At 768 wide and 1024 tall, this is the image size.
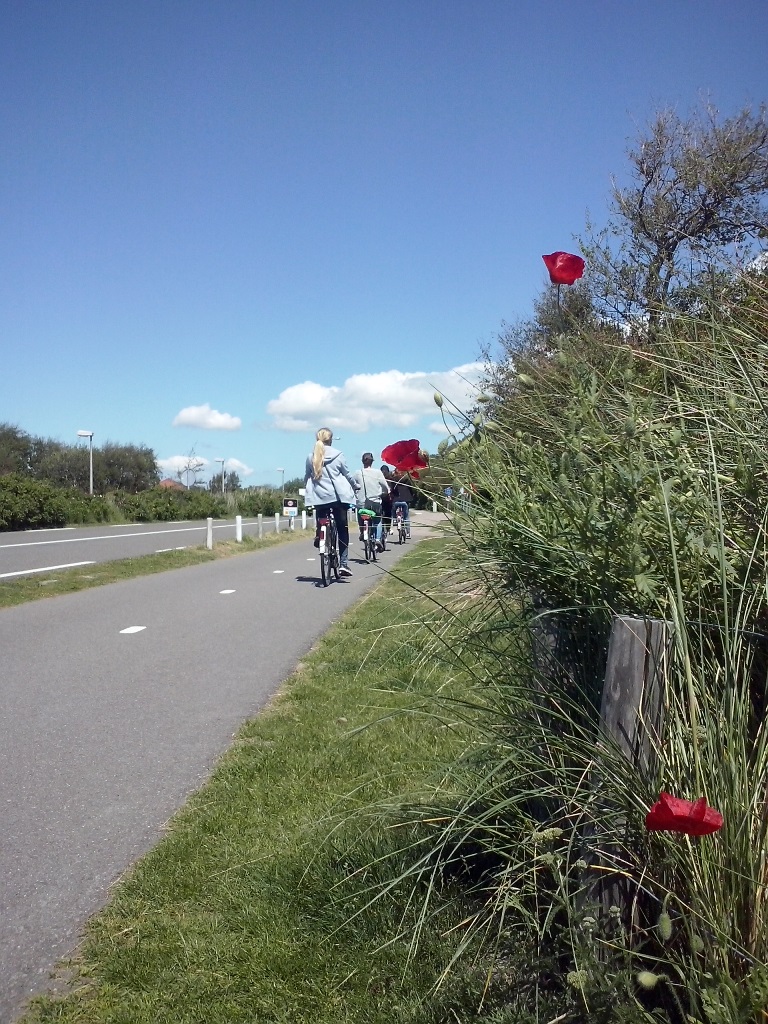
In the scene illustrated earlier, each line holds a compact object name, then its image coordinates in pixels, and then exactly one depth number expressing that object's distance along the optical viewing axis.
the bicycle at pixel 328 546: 14.00
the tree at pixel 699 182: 14.55
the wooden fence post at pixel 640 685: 2.20
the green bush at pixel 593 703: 2.02
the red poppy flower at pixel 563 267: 3.11
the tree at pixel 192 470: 79.81
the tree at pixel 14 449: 70.94
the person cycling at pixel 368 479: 12.50
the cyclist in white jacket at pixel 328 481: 13.09
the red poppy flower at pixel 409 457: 3.02
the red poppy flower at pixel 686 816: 1.76
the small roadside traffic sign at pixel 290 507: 29.48
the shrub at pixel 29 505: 34.59
